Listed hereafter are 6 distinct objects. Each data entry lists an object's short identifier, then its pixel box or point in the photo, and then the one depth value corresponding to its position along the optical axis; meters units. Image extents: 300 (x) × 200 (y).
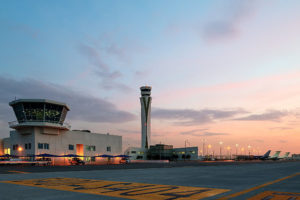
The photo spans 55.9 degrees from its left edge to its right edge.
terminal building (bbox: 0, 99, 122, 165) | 68.94
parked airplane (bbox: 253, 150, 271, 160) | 149.32
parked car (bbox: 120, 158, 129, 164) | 90.20
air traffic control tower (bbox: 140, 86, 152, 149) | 158.00
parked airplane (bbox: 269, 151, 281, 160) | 157.38
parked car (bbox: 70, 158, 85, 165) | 71.50
